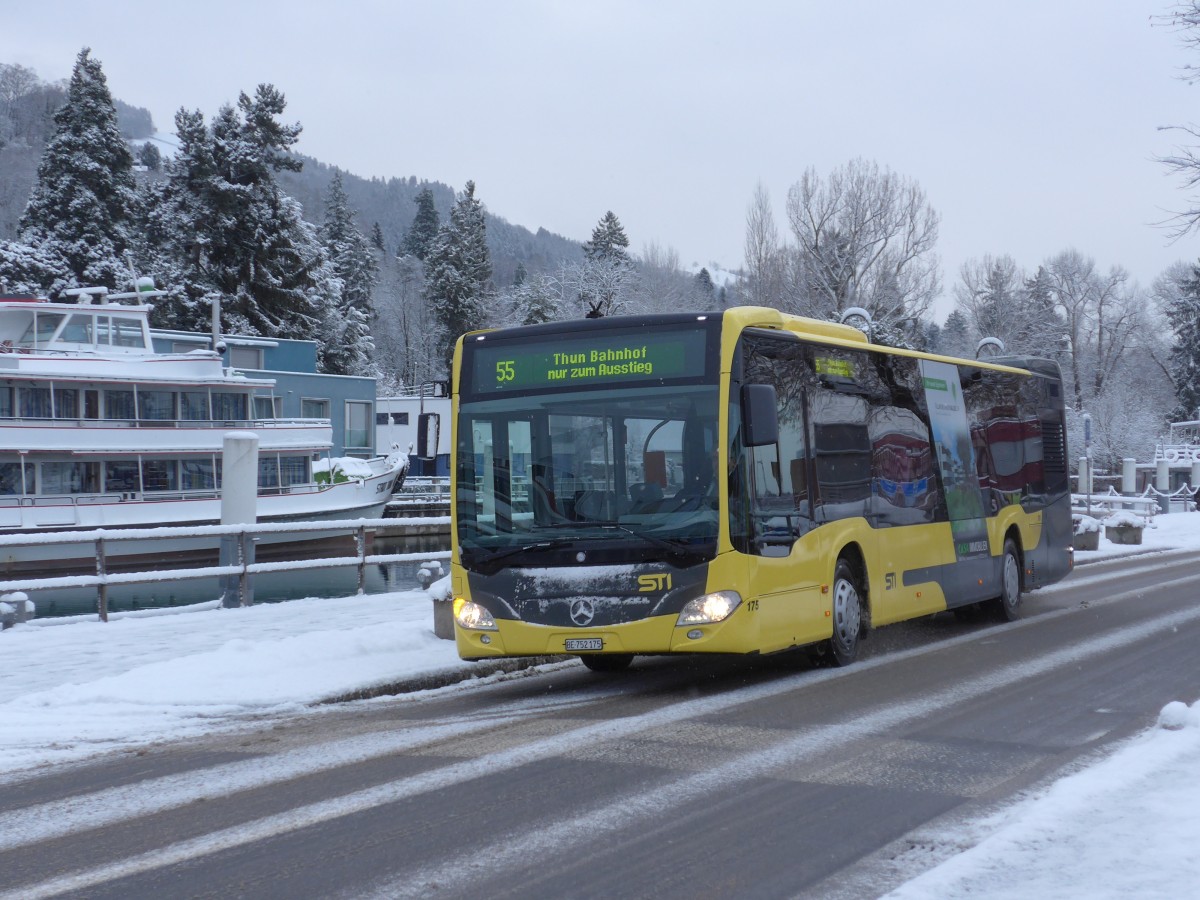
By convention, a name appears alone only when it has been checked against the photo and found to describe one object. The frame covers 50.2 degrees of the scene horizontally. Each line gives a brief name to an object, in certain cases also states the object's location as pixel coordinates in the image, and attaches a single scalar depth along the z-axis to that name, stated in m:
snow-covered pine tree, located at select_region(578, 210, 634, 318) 80.56
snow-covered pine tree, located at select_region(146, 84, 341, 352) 63.16
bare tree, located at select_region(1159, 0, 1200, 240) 16.95
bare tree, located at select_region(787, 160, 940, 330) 55.31
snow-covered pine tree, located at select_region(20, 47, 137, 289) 63.84
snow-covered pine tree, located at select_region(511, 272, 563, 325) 81.25
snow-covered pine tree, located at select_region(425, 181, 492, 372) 92.38
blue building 53.62
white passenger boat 33.88
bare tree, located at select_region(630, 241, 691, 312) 81.31
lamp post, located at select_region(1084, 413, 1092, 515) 29.16
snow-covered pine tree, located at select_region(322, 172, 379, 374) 76.31
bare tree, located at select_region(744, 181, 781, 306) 57.53
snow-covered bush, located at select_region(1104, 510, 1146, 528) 31.65
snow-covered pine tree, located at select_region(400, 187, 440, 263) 138.21
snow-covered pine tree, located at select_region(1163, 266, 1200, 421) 84.75
